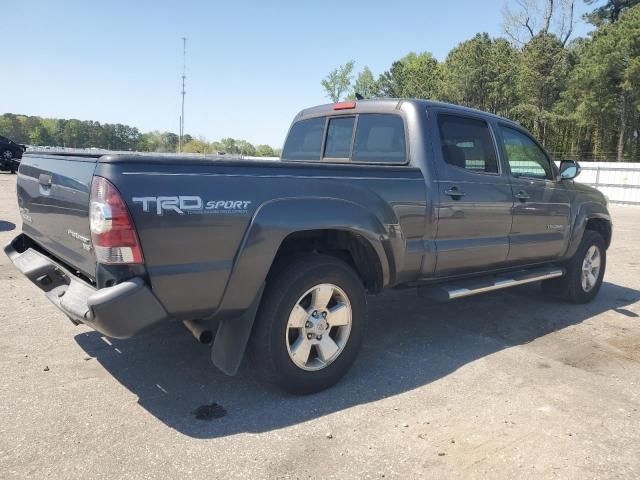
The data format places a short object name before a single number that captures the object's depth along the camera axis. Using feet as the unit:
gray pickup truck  8.46
